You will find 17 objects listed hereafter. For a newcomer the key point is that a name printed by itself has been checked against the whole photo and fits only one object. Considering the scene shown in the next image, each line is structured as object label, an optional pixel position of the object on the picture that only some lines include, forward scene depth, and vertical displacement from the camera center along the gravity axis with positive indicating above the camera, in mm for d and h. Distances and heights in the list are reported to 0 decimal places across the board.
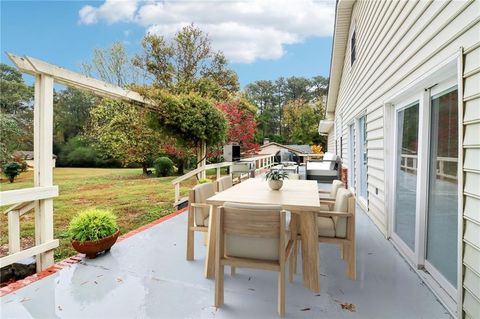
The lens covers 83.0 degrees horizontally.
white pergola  2805 -344
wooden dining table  2420 -504
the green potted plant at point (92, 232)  2986 -918
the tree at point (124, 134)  13477 +874
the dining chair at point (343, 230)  2551 -734
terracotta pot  2975 -1059
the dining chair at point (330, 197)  3213 -544
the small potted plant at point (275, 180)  3244 -322
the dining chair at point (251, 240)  2021 -680
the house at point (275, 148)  24608 +487
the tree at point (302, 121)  28984 +3653
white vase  3242 -367
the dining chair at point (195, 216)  3049 -725
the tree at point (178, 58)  17219 +6109
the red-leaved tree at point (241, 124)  14445 +1687
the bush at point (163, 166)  14453 -764
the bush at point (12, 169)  6578 -480
